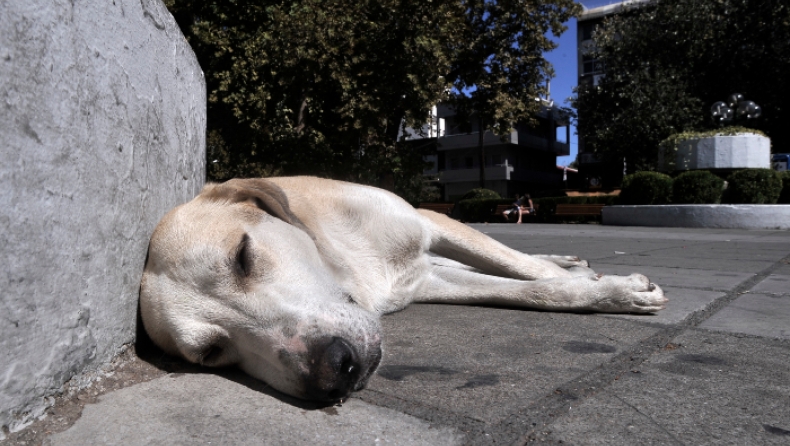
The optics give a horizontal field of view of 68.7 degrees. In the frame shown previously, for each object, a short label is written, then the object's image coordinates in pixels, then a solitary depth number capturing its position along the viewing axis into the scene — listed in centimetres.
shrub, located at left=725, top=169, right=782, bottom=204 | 1423
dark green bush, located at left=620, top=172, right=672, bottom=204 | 1534
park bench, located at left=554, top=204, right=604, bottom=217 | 1912
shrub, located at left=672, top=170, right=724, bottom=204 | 1441
